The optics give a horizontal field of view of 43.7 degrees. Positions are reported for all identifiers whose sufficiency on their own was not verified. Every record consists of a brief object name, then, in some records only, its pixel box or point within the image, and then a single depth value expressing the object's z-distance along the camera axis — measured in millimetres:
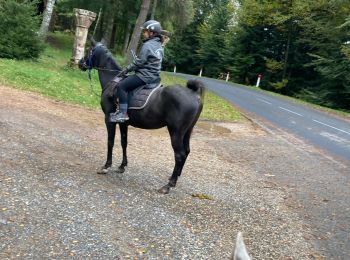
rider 7109
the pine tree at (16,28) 18734
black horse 6973
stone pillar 18484
